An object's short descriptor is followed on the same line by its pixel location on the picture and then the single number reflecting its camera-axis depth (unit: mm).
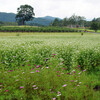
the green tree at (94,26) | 81750
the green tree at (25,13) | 104250
